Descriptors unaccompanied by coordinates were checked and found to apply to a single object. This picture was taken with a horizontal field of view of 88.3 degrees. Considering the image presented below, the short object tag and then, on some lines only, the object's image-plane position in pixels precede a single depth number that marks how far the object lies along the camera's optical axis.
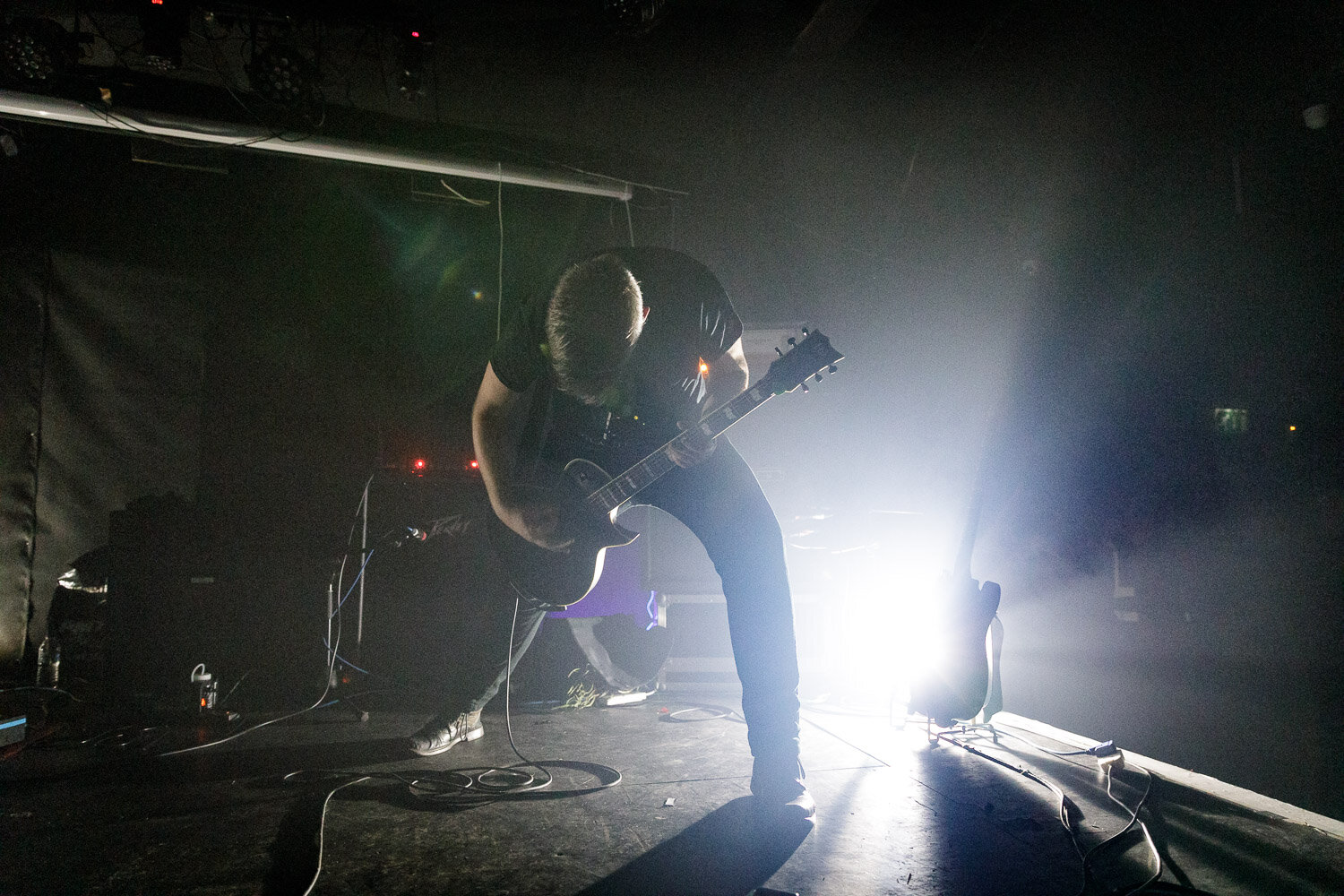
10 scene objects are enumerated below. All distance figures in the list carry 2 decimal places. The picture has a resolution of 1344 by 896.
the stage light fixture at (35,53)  3.92
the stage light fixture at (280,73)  4.28
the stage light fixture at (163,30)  4.10
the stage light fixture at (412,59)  4.45
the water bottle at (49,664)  4.02
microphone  3.61
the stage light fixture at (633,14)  4.09
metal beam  4.26
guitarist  2.08
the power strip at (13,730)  2.76
